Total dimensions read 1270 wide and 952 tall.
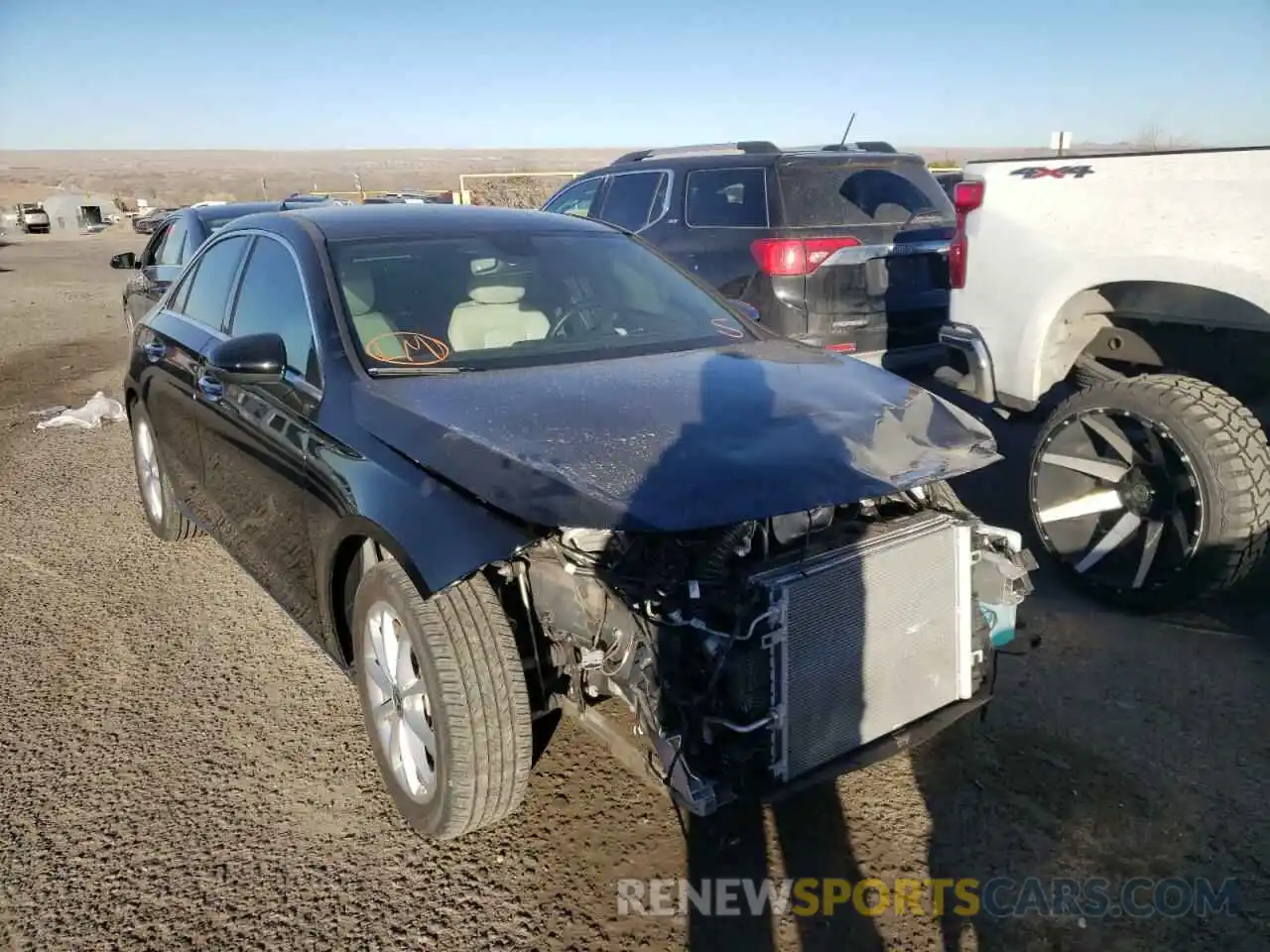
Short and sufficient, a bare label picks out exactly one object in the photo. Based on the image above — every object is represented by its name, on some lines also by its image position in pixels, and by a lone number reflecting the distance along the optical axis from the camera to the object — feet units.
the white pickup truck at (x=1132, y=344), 12.19
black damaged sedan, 7.86
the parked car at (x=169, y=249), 26.61
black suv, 19.43
